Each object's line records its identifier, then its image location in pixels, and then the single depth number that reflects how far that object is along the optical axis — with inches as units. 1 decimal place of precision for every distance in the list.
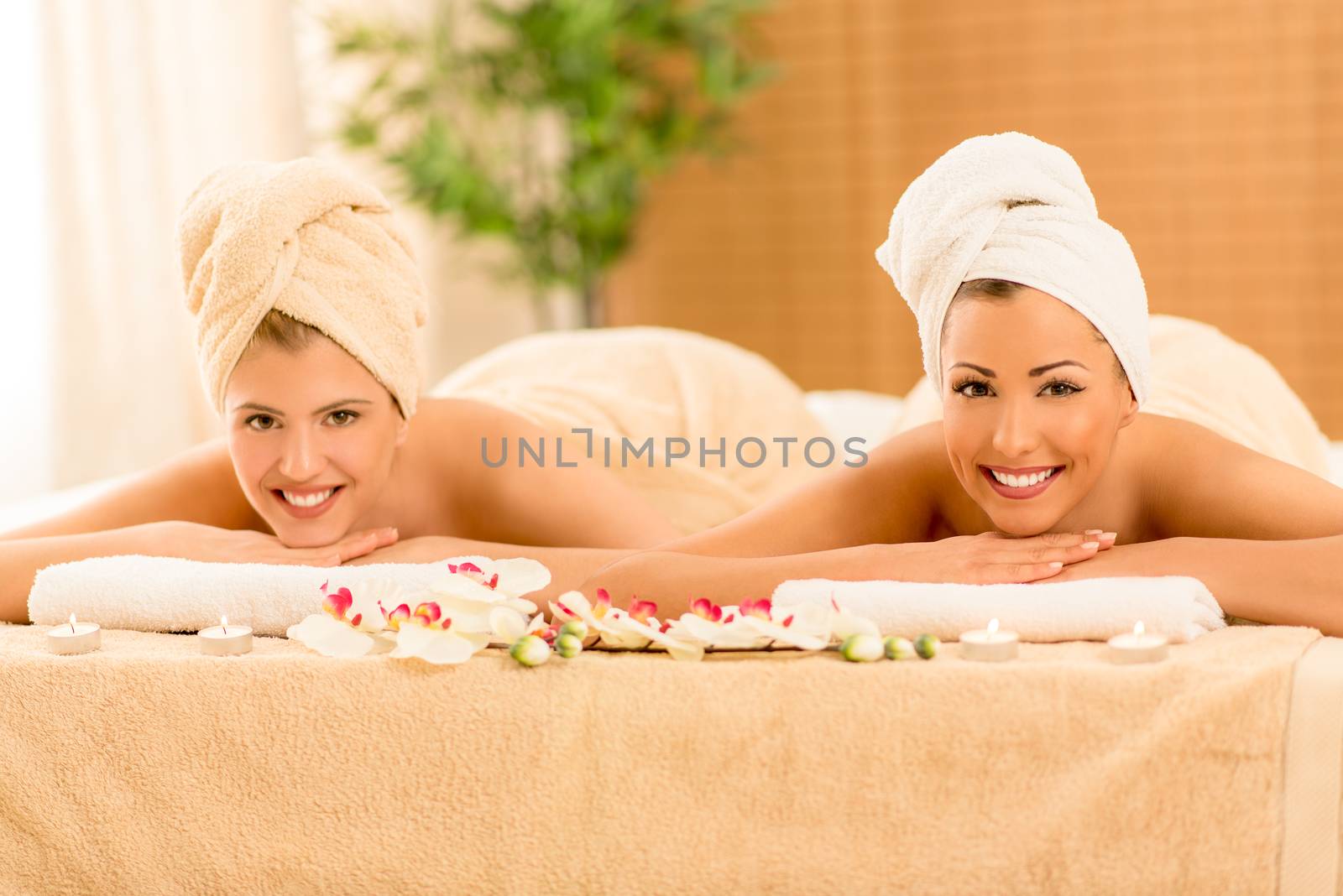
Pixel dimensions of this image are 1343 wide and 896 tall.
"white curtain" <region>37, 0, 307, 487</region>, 177.5
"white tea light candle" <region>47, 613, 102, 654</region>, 96.2
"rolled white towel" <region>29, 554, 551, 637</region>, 99.5
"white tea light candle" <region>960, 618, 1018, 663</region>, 90.8
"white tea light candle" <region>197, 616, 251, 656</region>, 95.6
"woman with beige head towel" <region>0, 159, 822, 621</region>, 106.2
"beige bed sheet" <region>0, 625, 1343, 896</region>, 88.1
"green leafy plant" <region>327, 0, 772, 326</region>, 218.3
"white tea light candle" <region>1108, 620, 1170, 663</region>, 89.7
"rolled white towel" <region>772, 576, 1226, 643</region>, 92.2
